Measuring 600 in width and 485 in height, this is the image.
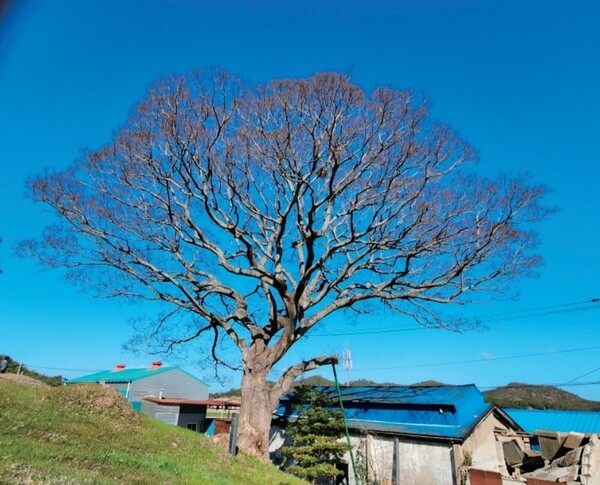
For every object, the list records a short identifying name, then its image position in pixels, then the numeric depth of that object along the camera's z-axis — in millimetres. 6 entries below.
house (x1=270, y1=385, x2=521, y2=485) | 12617
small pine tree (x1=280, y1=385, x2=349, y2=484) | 12977
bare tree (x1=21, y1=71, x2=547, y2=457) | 10117
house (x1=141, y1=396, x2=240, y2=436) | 27275
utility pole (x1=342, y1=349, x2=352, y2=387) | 26616
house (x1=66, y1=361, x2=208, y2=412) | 32062
